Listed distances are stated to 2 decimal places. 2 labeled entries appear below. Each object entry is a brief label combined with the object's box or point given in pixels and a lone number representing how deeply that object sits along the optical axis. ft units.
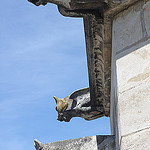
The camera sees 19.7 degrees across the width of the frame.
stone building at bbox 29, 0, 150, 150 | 8.95
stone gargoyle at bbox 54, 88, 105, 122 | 15.80
